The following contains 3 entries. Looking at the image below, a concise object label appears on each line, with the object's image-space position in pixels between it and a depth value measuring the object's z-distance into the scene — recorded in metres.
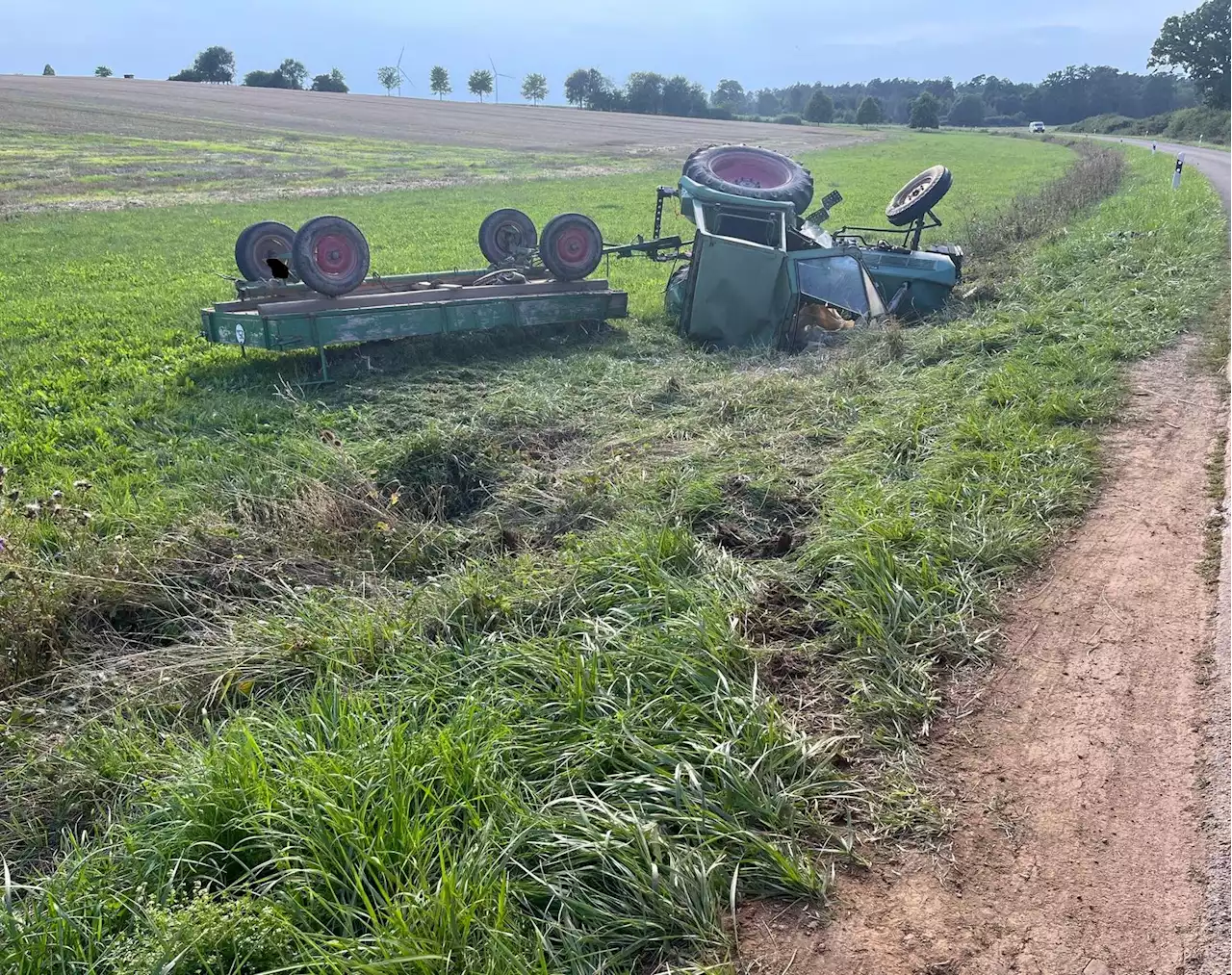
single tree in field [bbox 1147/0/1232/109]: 65.94
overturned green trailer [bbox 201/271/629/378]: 8.01
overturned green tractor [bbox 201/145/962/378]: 8.30
